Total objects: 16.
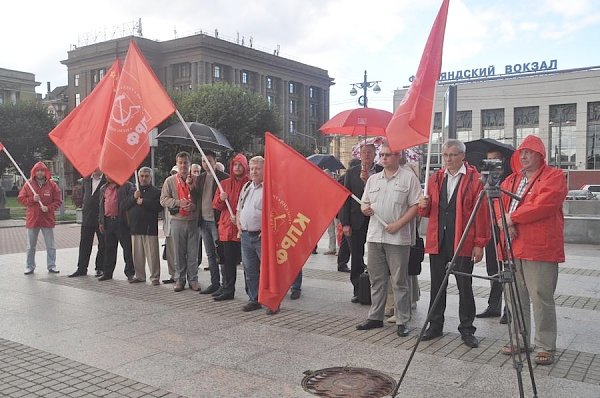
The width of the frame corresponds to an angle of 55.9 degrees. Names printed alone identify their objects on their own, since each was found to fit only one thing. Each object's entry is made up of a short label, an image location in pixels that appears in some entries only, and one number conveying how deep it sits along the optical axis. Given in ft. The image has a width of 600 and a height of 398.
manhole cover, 14.42
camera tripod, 13.08
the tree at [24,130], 180.75
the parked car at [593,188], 153.36
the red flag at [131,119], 25.04
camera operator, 22.40
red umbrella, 30.12
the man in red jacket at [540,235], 16.25
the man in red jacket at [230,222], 25.55
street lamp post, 95.81
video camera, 13.61
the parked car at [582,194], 127.32
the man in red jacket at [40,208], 33.30
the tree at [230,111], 160.04
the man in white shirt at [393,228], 19.65
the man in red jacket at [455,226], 18.30
